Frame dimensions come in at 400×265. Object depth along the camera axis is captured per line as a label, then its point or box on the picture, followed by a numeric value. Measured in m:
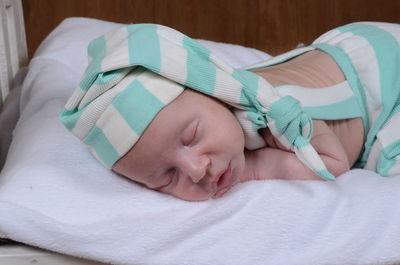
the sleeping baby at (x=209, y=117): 0.77
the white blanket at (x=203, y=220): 0.74
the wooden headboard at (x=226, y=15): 1.29
